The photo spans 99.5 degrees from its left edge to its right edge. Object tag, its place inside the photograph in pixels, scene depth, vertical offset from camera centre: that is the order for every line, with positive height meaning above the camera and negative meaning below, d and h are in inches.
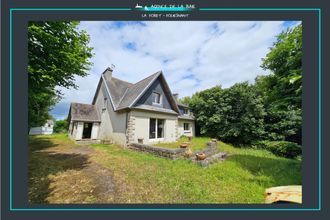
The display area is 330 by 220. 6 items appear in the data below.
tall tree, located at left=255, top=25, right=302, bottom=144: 127.9 +41.5
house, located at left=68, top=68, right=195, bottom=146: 388.2 -11.1
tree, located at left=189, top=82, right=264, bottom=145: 557.0 -19.1
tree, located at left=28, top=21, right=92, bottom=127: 125.2 +56.8
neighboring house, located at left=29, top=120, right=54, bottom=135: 1029.3 -159.6
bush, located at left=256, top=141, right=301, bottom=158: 355.6 -109.5
